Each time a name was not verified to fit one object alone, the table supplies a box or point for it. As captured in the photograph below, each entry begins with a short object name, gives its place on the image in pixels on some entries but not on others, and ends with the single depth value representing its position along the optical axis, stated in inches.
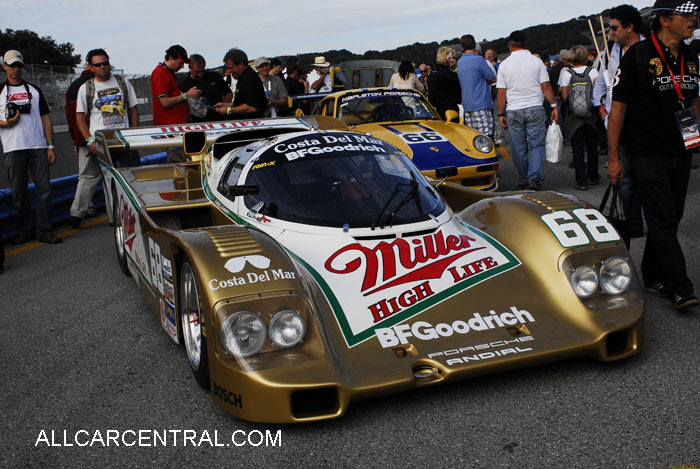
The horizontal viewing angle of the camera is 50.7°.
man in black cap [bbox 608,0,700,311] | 166.6
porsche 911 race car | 307.4
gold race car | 123.0
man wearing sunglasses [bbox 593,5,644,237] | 228.2
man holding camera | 283.0
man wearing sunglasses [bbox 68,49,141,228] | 298.4
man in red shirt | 324.8
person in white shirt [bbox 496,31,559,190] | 331.9
